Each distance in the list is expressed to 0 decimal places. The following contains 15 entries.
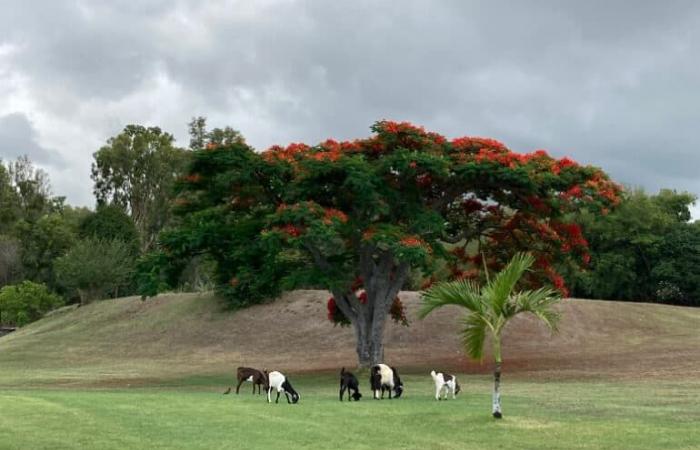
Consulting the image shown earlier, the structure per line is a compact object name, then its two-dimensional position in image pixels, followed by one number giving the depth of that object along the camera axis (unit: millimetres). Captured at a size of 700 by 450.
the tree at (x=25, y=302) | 71562
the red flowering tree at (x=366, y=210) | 29516
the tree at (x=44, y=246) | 81062
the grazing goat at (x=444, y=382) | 20672
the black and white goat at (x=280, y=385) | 20344
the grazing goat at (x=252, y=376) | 23427
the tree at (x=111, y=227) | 74188
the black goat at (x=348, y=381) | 20608
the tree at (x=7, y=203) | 92062
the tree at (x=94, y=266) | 66688
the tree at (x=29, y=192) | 95875
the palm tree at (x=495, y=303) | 15852
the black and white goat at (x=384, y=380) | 20672
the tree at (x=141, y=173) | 82938
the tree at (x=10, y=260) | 80500
